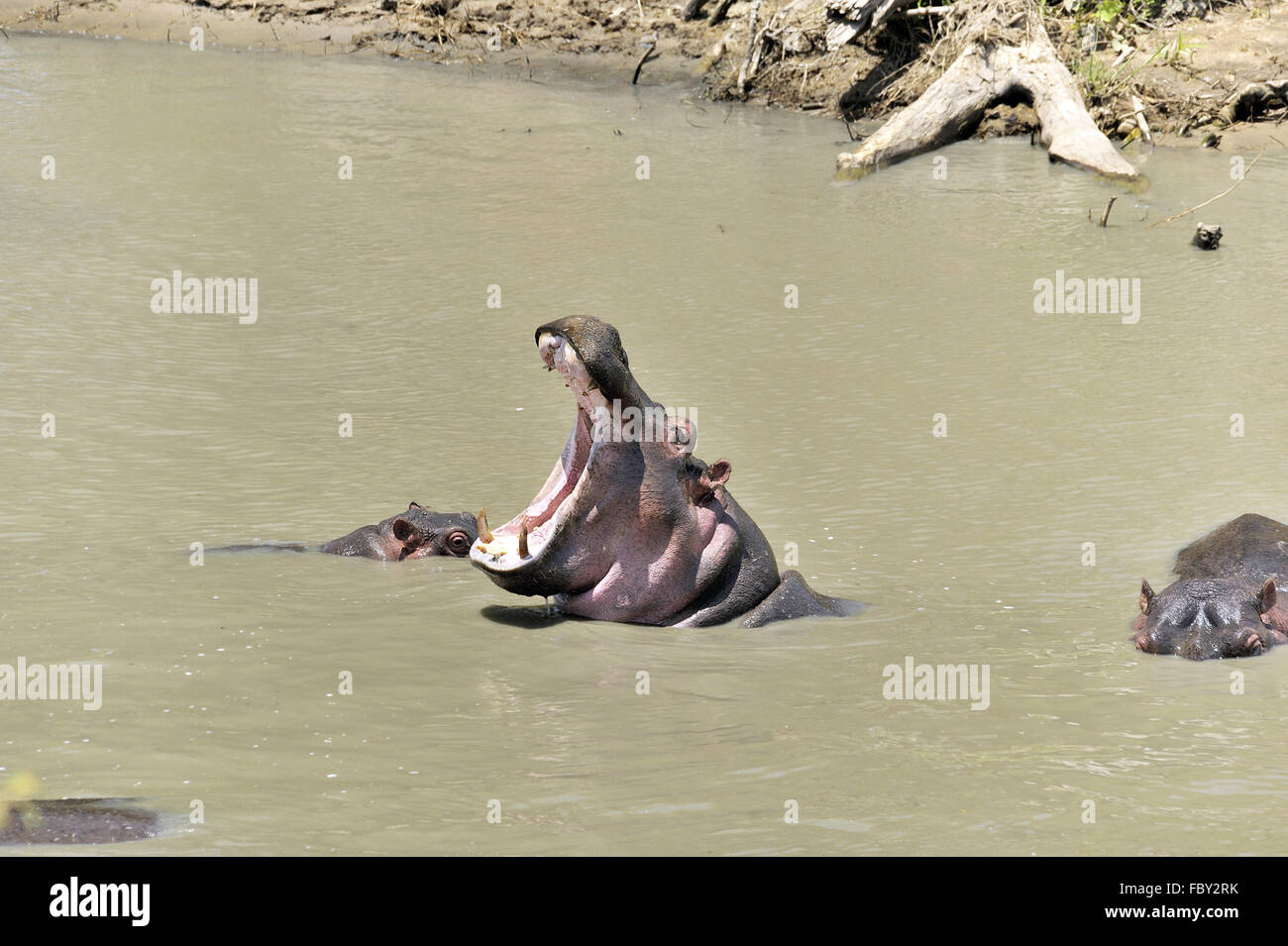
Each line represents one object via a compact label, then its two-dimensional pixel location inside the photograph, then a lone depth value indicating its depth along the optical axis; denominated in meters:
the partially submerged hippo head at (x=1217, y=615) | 11.23
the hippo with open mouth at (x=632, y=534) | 11.15
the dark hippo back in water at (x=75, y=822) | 7.37
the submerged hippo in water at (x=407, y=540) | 12.98
